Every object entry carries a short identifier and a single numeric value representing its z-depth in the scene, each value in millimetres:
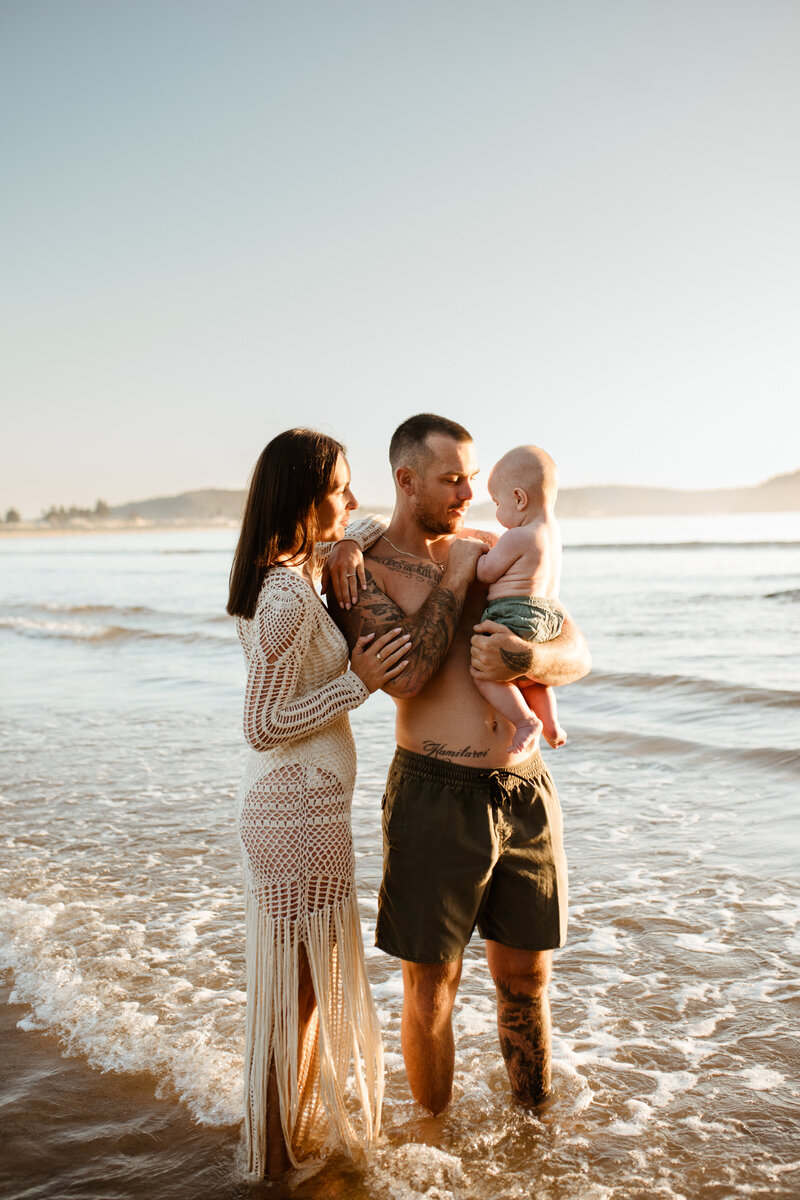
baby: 3002
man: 2906
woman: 2693
